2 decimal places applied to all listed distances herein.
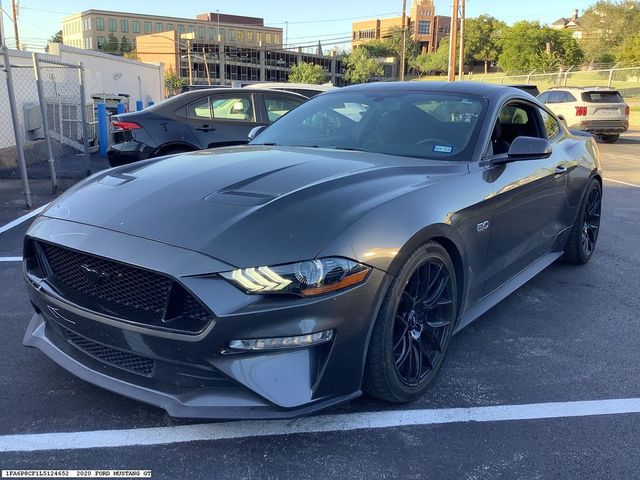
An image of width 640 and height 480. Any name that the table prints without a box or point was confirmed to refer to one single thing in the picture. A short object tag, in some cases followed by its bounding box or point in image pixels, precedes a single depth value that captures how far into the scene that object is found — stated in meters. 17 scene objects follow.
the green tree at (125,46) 101.88
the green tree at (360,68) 87.88
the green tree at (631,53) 37.91
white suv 17.67
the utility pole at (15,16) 40.14
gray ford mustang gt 2.25
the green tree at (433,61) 88.56
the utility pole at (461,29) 38.12
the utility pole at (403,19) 50.19
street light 86.84
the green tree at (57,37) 119.70
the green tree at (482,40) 82.50
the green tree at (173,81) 74.56
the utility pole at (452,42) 31.92
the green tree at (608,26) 60.41
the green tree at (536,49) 59.12
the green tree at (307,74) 84.62
